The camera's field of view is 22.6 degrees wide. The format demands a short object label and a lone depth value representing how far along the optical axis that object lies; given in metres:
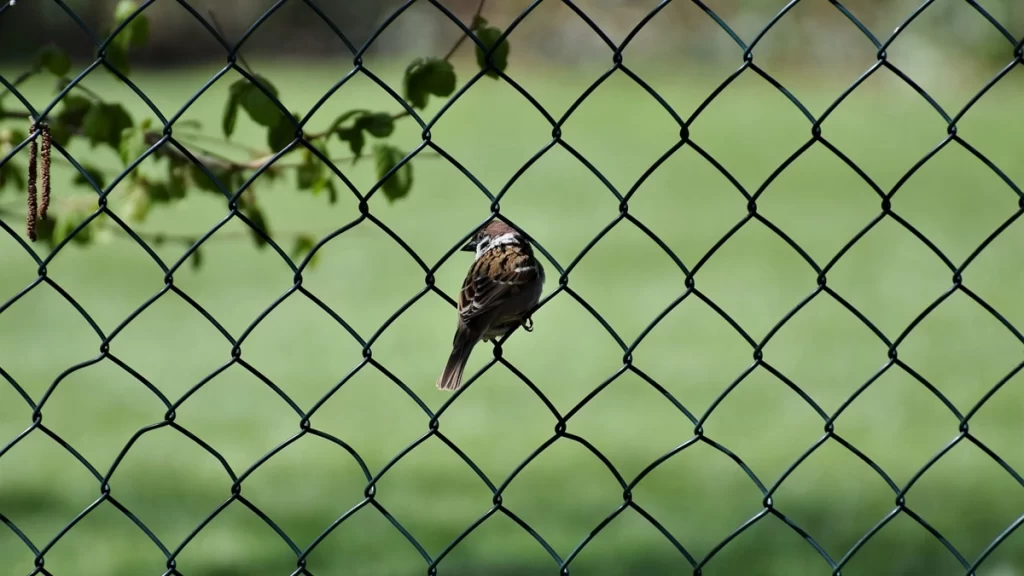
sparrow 6.68
